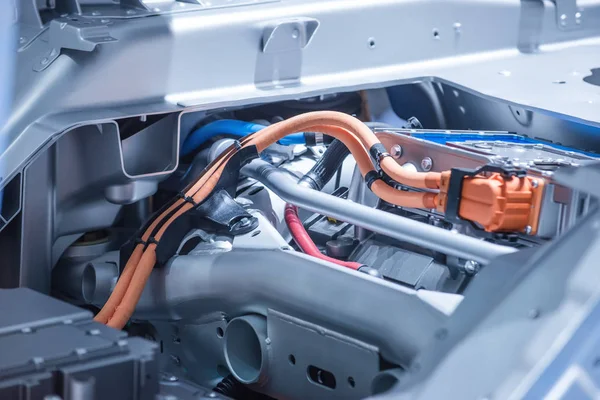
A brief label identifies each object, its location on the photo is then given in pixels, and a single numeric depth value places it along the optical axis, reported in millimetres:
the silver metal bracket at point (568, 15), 3453
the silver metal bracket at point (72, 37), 2531
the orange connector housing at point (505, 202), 2213
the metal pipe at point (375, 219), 2244
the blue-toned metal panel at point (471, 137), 2729
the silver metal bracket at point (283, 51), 2865
